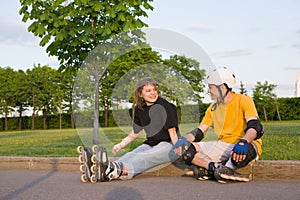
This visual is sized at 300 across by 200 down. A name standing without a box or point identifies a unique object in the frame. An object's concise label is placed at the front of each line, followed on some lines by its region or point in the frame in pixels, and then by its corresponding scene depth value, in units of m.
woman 5.46
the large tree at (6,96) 47.94
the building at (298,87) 62.38
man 4.91
